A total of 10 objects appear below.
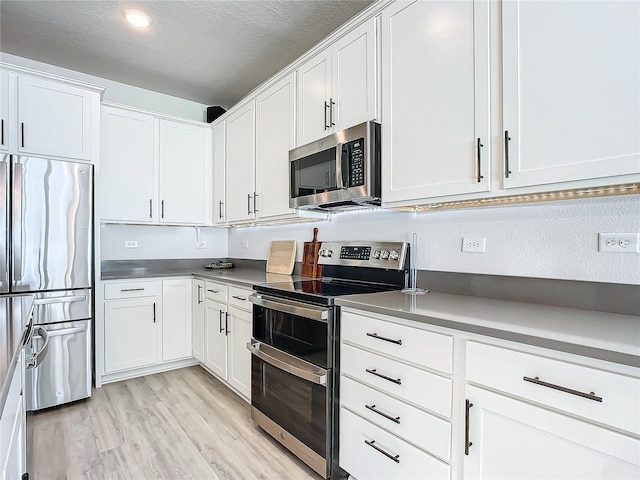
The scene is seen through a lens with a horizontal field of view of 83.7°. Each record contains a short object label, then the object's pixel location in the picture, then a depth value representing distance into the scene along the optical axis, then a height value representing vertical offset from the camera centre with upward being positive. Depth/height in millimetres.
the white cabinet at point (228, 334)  2500 -716
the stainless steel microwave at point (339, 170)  1872 +412
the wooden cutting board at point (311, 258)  2717 -133
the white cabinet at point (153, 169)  3156 +680
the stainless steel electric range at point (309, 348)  1730 -574
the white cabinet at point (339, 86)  1902 +914
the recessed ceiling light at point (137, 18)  2372 +1521
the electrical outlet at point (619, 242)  1307 +1
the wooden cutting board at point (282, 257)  3023 -133
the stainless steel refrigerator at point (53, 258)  2408 -124
